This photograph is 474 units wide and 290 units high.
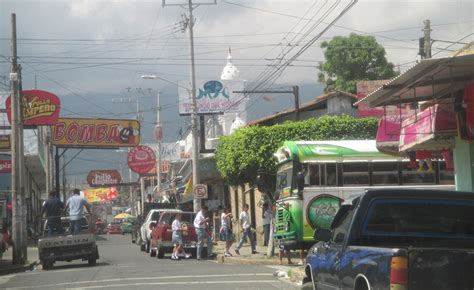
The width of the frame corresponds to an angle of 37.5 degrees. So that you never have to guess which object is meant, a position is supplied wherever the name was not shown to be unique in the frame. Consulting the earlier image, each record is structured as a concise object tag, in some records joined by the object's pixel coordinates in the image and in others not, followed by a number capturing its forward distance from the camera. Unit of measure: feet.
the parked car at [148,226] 99.38
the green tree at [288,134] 90.94
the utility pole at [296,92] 108.63
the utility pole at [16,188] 80.07
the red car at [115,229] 288.71
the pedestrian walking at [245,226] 80.89
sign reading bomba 164.04
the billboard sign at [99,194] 368.07
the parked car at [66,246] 69.62
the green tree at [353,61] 162.61
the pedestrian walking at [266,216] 81.51
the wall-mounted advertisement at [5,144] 121.70
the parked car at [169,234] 86.07
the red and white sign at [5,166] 128.16
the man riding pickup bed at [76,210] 70.03
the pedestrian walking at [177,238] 83.66
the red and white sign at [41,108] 124.77
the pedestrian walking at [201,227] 81.10
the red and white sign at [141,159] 173.78
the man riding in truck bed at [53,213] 71.05
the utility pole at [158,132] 177.78
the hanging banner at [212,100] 151.02
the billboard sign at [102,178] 261.85
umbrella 302.51
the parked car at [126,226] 253.14
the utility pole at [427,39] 98.58
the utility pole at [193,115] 108.75
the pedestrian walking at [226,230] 80.69
